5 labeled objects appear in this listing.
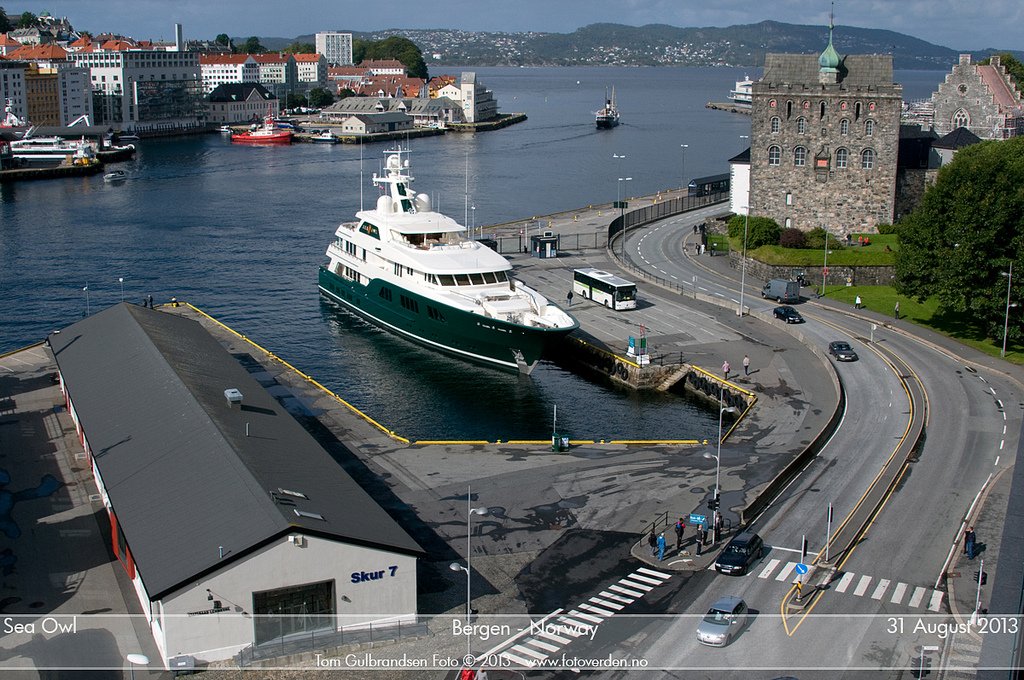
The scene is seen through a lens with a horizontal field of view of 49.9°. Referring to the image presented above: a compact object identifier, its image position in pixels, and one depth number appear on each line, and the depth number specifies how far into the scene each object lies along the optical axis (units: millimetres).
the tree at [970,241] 53875
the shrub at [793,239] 74062
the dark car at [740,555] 31344
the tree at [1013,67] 113350
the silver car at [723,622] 27406
